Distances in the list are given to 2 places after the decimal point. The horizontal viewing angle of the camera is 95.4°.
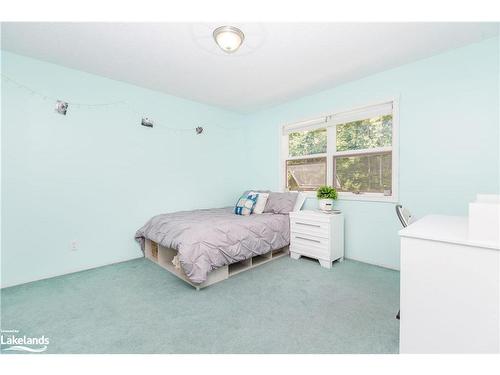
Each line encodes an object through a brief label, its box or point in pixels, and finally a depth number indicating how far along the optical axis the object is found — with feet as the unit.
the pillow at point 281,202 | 11.13
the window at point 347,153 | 9.25
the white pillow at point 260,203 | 11.29
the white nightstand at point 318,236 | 9.22
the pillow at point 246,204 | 11.01
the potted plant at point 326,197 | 9.93
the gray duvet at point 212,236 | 7.23
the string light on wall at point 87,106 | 7.85
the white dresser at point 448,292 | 3.51
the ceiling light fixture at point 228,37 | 6.15
